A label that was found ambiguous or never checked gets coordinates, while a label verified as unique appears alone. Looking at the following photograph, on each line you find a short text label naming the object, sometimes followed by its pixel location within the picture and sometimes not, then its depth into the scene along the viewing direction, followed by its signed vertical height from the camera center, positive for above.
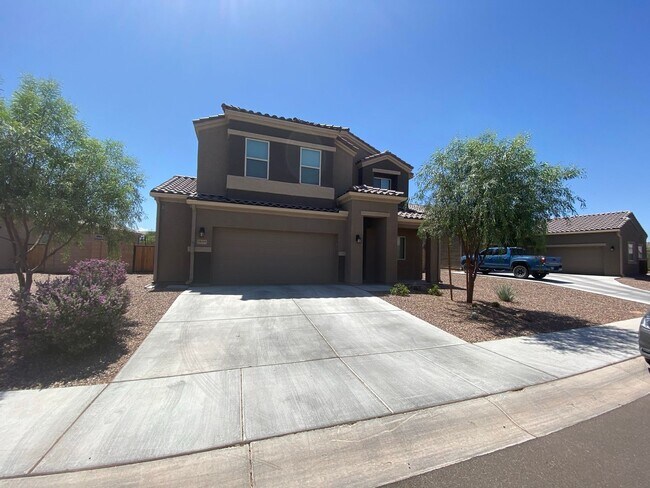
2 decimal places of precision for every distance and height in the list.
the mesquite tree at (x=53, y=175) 5.97 +1.51
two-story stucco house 12.62 +1.77
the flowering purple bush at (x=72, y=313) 5.07 -1.03
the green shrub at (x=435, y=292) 11.93 -1.18
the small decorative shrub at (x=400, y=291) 11.23 -1.12
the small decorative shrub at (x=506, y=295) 11.88 -1.23
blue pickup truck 21.02 -0.10
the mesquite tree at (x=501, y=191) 8.33 +1.85
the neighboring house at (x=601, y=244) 24.05 +1.53
